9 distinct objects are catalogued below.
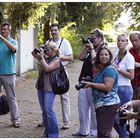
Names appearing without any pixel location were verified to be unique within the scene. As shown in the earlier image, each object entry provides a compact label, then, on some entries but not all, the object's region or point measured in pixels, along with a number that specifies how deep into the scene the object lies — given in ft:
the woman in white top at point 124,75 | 19.56
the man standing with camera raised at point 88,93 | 20.38
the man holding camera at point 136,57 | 19.86
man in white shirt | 22.89
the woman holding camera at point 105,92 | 17.20
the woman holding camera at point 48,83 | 20.44
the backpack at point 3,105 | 21.24
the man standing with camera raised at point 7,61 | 23.04
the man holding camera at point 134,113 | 13.51
